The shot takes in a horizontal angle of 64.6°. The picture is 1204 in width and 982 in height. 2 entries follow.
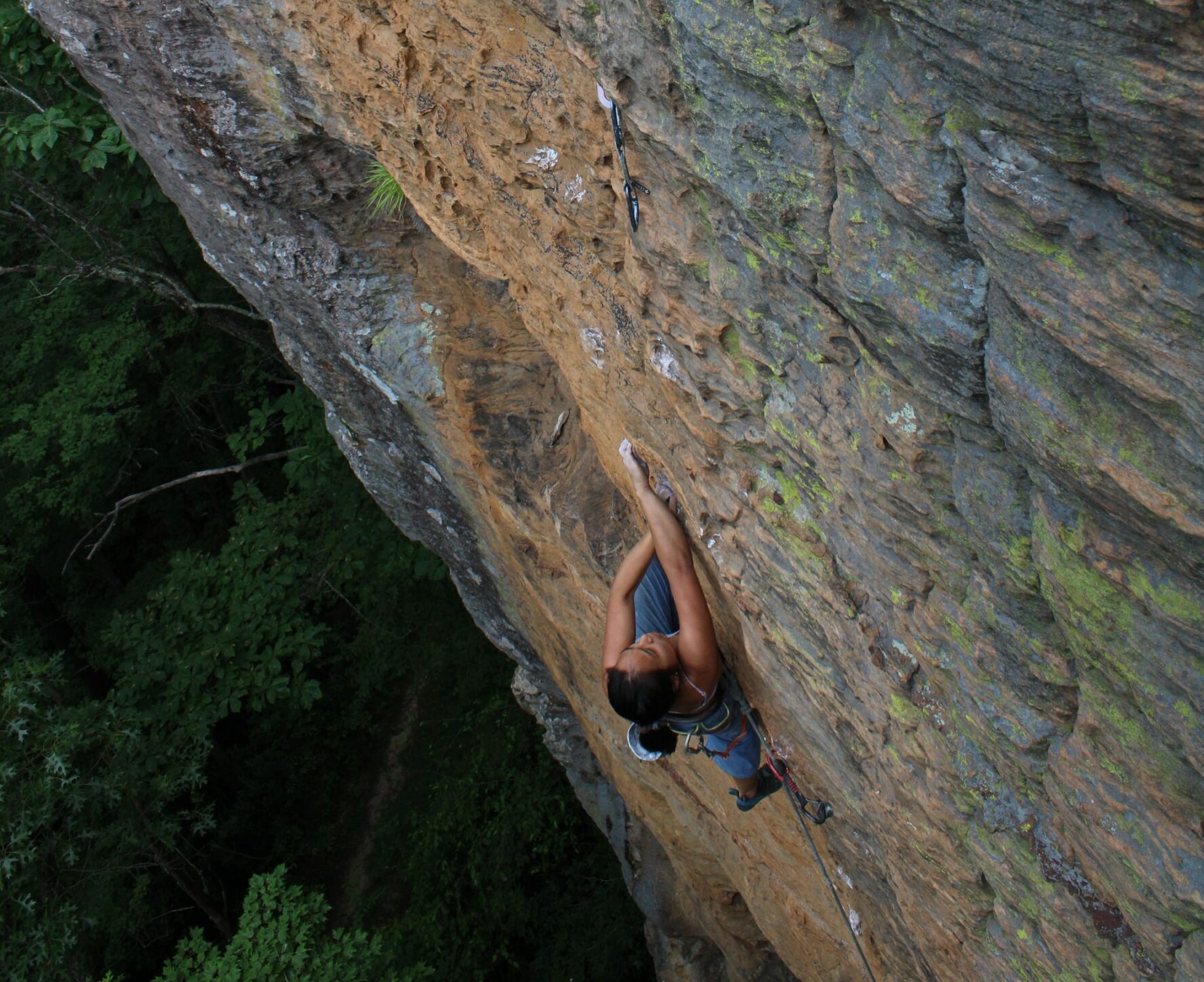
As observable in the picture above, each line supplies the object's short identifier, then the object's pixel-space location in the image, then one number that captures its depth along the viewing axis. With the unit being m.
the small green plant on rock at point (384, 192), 5.00
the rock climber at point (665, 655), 3.63
